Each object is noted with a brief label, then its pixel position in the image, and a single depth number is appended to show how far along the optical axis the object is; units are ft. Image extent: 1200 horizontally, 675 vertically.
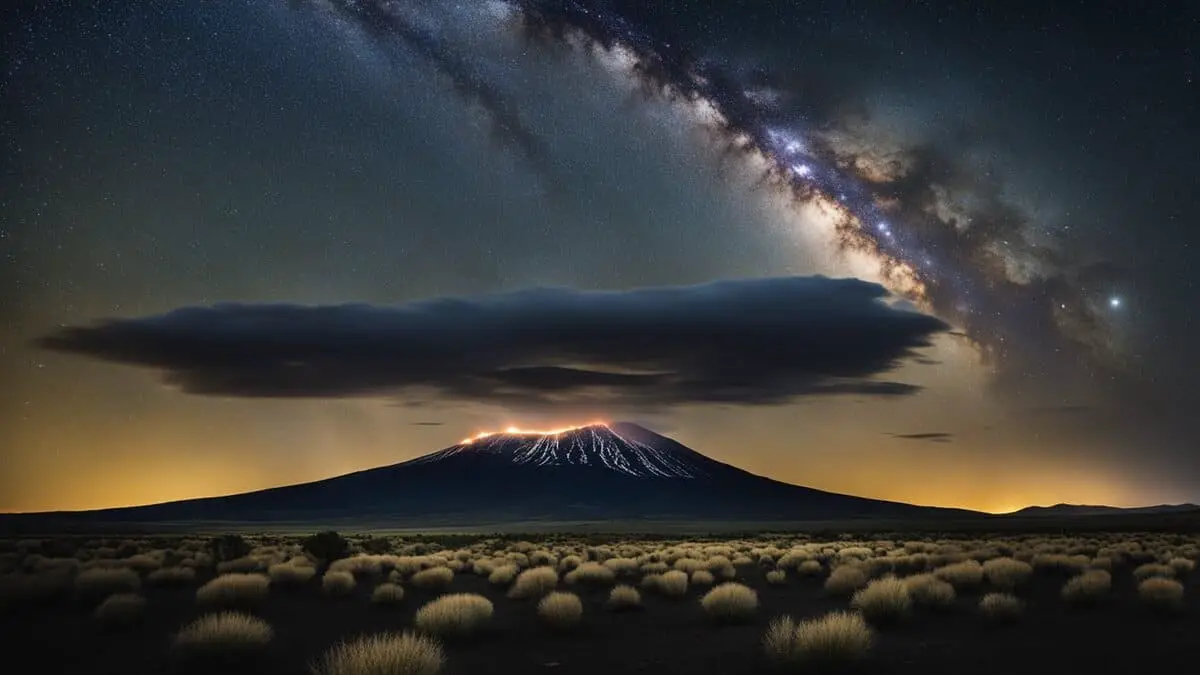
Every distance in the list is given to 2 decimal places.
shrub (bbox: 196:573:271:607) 70.10
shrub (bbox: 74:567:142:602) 72.95
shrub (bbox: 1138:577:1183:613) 59.77
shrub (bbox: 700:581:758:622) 59.00
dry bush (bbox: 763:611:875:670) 39.70
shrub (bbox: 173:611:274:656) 44.14
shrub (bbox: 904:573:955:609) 62.49
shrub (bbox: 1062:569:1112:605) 64.34
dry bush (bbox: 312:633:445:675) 34.47
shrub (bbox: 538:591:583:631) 56.44
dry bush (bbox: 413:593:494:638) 53.16
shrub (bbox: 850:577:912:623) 55.98
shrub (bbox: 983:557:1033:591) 77.97
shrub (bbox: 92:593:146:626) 58.49
